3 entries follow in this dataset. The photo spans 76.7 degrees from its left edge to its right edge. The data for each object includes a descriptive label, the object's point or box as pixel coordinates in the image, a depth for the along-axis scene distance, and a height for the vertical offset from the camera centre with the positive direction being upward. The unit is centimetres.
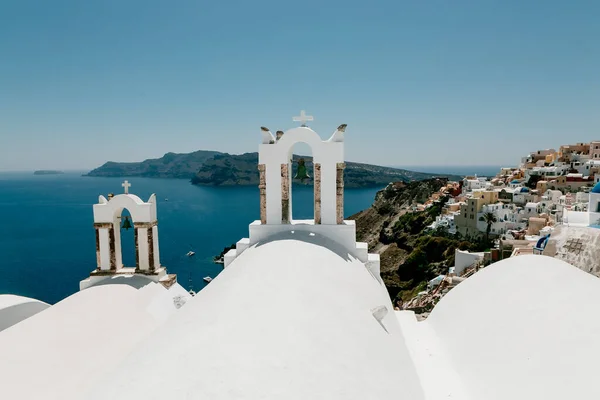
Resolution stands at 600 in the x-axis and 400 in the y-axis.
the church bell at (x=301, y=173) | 925 -9
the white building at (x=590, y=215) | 1686 -228
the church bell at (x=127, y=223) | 896 -124
